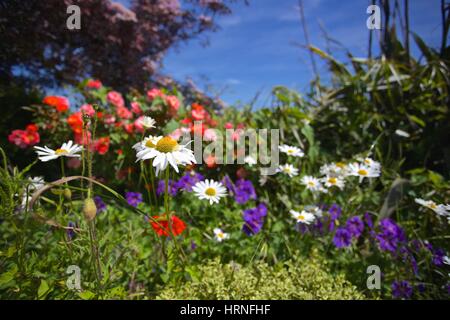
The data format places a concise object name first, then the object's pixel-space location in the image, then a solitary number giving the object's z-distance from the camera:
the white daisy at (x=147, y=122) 0.91
